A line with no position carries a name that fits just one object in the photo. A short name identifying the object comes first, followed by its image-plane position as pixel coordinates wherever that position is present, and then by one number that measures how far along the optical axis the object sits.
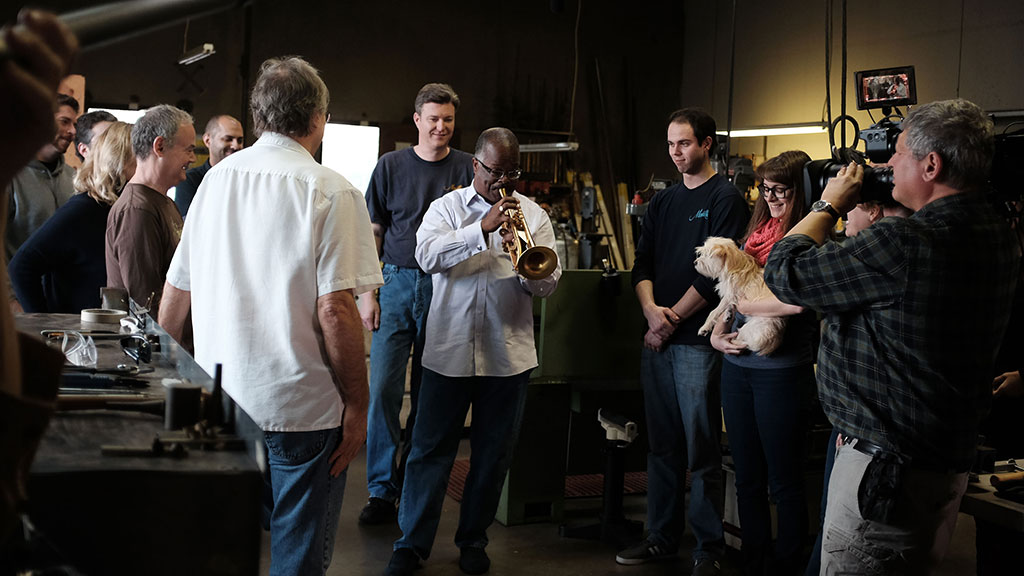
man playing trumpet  3.33
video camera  2.23
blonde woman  2.96
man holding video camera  1.99
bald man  4.82
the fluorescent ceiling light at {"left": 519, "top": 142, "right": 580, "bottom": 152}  5.89
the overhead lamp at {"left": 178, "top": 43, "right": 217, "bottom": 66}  6.01
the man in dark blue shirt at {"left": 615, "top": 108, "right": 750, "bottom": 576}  3.47
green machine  4.06
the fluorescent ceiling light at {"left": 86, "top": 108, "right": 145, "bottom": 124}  6.41
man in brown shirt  2.92
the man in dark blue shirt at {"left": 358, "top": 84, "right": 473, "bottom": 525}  4.06
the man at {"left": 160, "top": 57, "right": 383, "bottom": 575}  2.13
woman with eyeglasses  3.15
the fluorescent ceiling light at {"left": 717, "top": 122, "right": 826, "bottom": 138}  6.66
